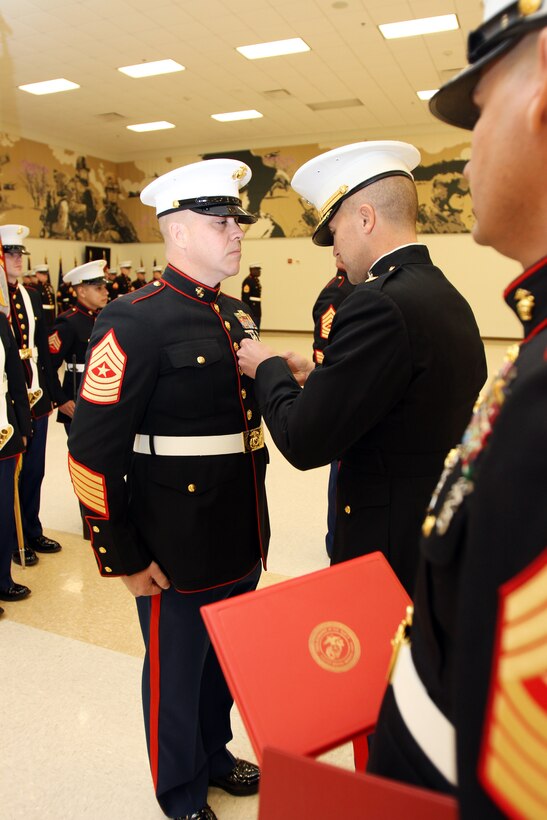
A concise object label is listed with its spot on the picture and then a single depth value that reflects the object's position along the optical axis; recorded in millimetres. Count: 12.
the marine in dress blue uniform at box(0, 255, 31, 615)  3147
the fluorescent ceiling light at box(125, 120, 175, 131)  14134
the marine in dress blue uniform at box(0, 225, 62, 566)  3812
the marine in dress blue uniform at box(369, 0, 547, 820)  507
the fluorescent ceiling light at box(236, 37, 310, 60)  9271
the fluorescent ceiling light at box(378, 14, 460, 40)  8457
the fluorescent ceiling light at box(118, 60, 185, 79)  10211
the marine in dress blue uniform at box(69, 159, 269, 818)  1630
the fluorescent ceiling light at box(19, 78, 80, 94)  11117
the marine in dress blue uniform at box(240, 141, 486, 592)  1464
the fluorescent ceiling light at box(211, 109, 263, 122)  13297
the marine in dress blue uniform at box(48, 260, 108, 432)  4449
